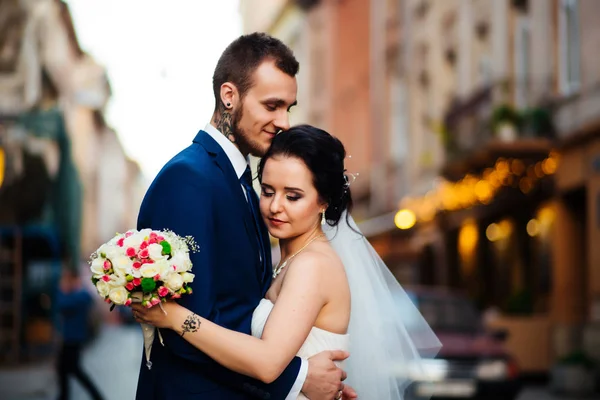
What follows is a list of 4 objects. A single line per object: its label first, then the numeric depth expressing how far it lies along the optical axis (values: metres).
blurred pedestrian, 13.58
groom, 3.58
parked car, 14.42
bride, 3.51
